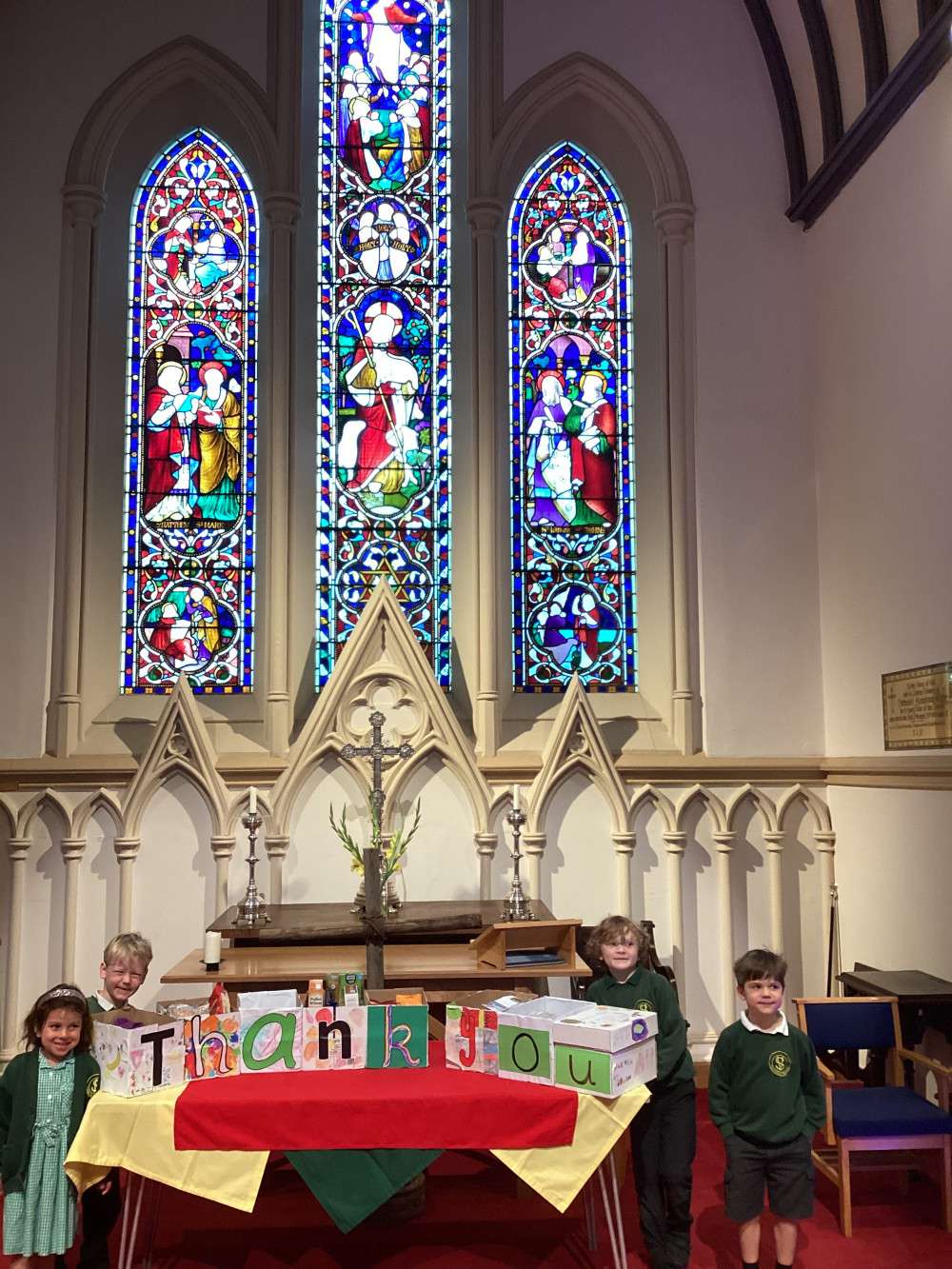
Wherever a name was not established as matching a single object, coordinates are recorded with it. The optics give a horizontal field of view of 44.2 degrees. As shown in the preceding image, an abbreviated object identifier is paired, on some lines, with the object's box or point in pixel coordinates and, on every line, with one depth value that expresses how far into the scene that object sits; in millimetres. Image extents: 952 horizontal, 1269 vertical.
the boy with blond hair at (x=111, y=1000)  3631
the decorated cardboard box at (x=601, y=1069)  3230
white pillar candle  4535
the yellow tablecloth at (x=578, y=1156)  3217
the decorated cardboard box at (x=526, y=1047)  3332
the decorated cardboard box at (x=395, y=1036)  3498
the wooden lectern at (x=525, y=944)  4504
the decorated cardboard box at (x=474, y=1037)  3428
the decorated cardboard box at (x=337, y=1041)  3484
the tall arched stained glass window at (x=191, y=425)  6809
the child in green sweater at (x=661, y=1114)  3721
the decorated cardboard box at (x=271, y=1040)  3459
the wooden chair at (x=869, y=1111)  4246
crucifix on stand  4027
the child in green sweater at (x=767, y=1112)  3551
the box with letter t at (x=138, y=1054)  3248
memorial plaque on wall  5117
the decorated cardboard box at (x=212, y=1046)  3395
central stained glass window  6957
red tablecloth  3195
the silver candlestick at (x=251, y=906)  5305
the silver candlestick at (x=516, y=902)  5383
